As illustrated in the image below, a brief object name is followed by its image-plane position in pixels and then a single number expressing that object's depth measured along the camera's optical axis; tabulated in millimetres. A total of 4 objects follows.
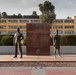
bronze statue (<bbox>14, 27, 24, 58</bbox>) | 8548
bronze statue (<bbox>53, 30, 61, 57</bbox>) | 8705
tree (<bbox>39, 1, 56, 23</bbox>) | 36168
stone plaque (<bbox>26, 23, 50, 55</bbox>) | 9389
